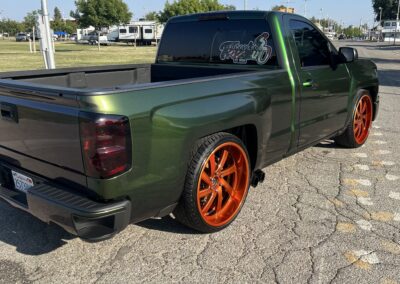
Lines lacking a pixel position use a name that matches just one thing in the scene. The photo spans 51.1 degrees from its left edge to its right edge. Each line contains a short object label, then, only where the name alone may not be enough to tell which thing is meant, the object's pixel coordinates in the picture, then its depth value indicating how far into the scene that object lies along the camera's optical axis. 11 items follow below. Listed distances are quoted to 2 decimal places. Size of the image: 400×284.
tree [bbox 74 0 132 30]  42.69
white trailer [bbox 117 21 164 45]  61.31
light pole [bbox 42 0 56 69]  10.48
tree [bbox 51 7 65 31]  109.32
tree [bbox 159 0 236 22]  58.25
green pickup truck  2.49
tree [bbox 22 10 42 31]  105.44
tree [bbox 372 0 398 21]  91.12
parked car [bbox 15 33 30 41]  79.88
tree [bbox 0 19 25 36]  122.07
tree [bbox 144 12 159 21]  91.84
